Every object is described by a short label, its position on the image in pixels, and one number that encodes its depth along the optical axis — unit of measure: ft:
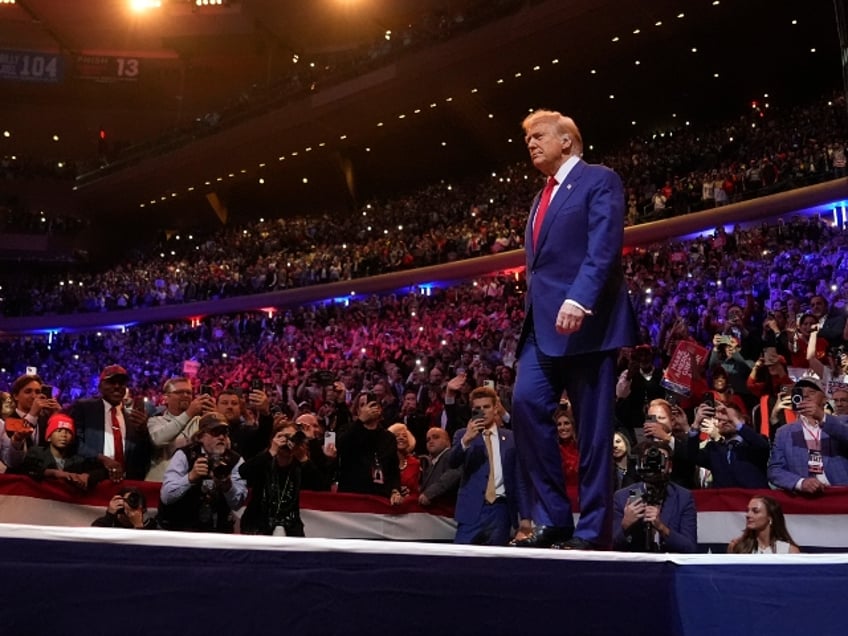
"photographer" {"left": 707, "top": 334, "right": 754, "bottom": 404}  22.00
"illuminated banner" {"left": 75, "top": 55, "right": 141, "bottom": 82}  87.28
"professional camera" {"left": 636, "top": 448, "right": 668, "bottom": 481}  11.59
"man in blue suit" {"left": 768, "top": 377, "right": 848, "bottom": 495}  14.73
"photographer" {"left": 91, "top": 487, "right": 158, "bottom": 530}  13.56
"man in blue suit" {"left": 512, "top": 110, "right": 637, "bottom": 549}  8.75
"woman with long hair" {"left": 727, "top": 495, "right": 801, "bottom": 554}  12.75
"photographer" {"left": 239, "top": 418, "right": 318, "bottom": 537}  14.49
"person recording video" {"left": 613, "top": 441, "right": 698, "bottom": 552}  11.27
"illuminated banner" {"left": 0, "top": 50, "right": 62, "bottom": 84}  85.20
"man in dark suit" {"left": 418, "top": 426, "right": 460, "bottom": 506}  15.85
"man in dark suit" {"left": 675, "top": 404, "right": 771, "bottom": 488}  15.57
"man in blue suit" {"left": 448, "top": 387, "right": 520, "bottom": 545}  14.62
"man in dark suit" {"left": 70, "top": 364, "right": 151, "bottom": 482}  16.10
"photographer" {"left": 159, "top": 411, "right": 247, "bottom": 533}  13.65
